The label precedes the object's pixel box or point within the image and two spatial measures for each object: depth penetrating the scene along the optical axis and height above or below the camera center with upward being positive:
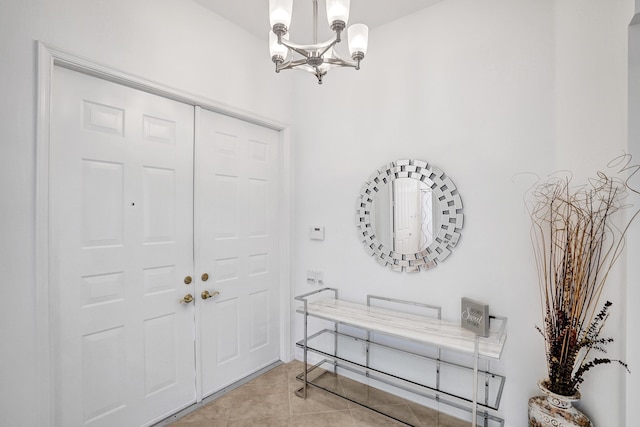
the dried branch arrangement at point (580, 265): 1.54 -0.27
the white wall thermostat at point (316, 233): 2.74 -0.18
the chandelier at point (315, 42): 1.34 +0.83
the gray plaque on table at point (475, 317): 1.77 -0.61
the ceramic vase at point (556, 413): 1.50 -0.99
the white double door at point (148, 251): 1.68 -0.26
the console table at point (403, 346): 1.81 -0.99
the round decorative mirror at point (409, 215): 2.12 -0.02
